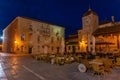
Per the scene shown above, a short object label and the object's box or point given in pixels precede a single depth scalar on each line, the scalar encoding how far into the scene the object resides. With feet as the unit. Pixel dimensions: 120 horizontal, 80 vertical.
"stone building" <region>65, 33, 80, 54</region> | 58.92
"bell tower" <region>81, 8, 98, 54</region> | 49.50
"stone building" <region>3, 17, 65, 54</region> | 61.64
